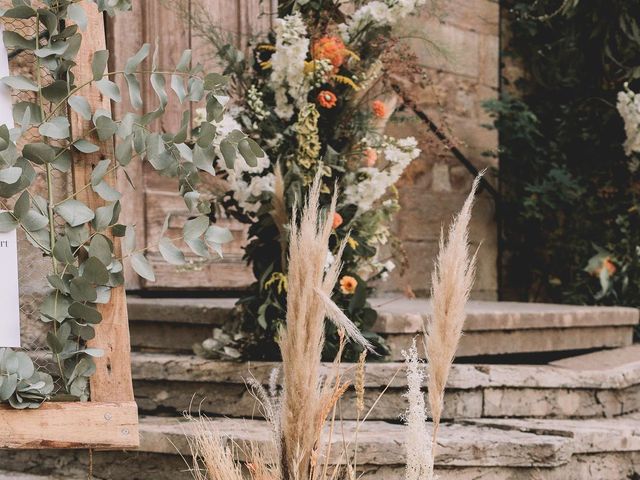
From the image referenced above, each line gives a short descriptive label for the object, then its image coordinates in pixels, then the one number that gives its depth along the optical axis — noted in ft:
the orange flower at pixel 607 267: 13.89
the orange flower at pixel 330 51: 8.60
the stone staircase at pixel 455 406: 7.66
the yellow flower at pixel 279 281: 8.45
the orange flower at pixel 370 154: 8.91
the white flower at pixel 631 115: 13.37
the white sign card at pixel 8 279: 6.00
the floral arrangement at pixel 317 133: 8.56
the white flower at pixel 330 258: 8.43
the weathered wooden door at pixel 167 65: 11.21
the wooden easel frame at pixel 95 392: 5.98
